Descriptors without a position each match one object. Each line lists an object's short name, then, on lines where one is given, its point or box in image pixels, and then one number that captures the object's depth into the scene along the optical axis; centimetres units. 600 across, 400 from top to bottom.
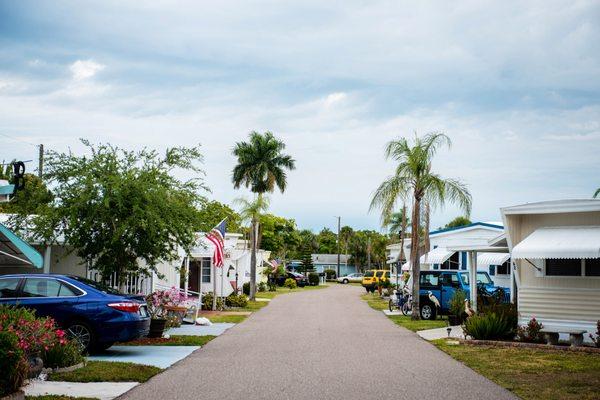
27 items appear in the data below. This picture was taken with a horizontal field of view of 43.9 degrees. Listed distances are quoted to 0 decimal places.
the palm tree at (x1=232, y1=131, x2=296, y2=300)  4281
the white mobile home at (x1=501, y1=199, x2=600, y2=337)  1739
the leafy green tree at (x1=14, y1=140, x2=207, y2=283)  1775
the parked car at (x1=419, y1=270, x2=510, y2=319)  2673
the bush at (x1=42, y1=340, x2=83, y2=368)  1216
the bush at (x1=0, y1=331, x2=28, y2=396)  888
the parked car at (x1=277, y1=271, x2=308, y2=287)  6625
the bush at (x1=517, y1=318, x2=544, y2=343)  1750
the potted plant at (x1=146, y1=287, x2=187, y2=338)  1798
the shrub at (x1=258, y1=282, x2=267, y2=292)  5366
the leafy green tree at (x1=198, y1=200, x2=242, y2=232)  1958
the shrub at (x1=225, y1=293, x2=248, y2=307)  3372
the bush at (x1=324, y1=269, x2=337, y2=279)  9512
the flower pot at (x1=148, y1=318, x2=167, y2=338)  1781
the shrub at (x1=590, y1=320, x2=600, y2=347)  1609
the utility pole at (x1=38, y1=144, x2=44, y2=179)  3766
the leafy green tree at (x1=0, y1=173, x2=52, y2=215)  1856
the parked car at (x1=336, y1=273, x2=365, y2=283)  8406
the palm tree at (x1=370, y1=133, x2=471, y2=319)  2625
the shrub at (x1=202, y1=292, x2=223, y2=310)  3136
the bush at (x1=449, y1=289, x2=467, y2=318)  2338
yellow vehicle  5378
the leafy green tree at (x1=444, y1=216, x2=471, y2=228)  8714
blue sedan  1427
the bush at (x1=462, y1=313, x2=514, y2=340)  1806
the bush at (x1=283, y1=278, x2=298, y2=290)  6378
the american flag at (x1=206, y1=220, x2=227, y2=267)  2639
